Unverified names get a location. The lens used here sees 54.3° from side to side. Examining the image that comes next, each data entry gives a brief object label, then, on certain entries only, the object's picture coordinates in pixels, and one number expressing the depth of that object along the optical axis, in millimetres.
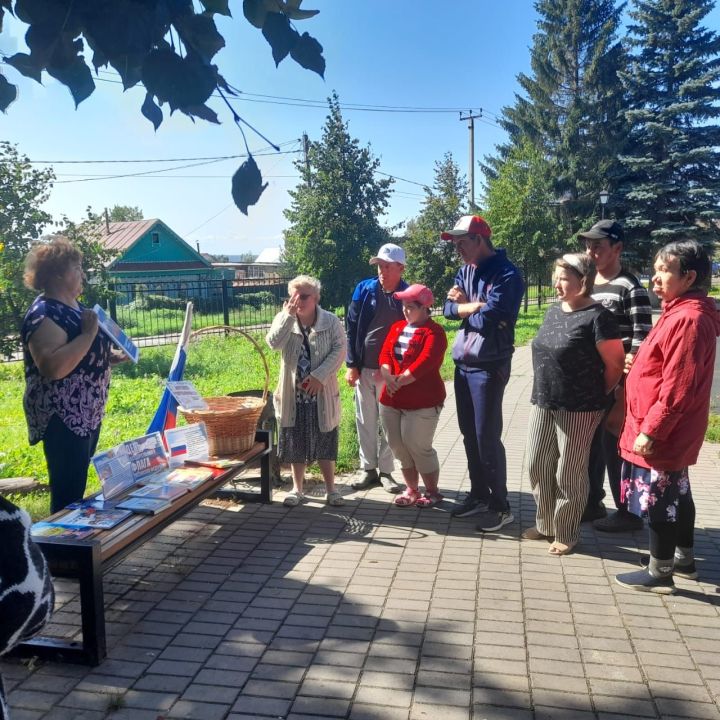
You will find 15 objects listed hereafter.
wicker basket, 4801
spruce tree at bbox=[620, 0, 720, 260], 32188
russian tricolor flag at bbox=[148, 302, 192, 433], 5043
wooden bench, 3033
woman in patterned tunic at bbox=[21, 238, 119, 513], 3670
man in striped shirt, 4383
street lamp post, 26552
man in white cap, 5539
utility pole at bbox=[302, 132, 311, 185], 18605
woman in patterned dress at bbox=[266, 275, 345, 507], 5113
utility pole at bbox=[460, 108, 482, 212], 39450
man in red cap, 4574
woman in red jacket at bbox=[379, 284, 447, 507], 4953
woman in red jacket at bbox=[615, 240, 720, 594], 3492
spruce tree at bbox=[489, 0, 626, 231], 36750
